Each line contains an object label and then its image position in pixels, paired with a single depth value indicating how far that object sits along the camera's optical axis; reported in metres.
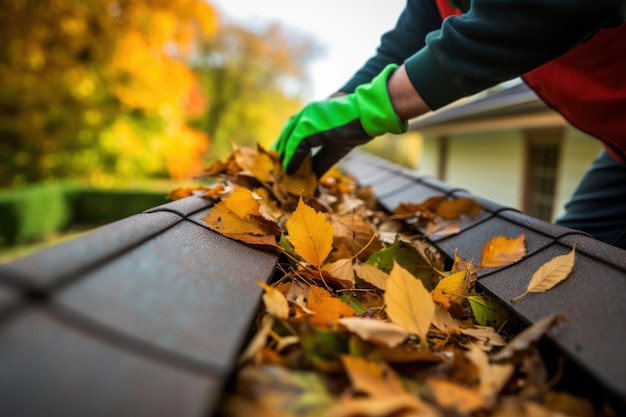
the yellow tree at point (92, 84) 8.27
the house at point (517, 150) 5.66
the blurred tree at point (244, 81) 29.20
